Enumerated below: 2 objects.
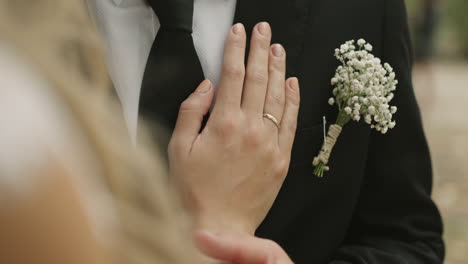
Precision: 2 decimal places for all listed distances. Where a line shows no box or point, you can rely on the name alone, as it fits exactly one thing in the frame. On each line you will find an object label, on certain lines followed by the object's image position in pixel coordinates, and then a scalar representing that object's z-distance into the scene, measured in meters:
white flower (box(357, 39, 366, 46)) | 0.81
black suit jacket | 0.83
